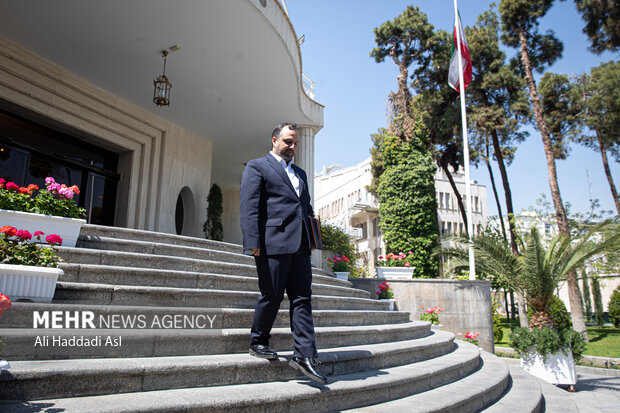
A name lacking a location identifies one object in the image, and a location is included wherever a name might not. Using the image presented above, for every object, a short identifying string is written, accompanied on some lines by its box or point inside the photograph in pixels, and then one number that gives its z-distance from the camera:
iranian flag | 11.90
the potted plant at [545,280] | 6.95
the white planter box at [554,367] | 6.80
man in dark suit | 3.02
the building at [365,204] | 37.31
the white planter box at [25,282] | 3.27
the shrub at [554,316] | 7.47
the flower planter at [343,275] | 10.25
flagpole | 9.86
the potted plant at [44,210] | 4.50
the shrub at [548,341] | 6.95
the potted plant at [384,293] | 9.80
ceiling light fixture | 8.47
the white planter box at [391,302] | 8.97
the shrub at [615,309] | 24.42
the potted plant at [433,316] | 9.29
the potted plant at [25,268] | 3.27
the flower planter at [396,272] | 10.37
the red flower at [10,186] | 4.62
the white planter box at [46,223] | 4.44
